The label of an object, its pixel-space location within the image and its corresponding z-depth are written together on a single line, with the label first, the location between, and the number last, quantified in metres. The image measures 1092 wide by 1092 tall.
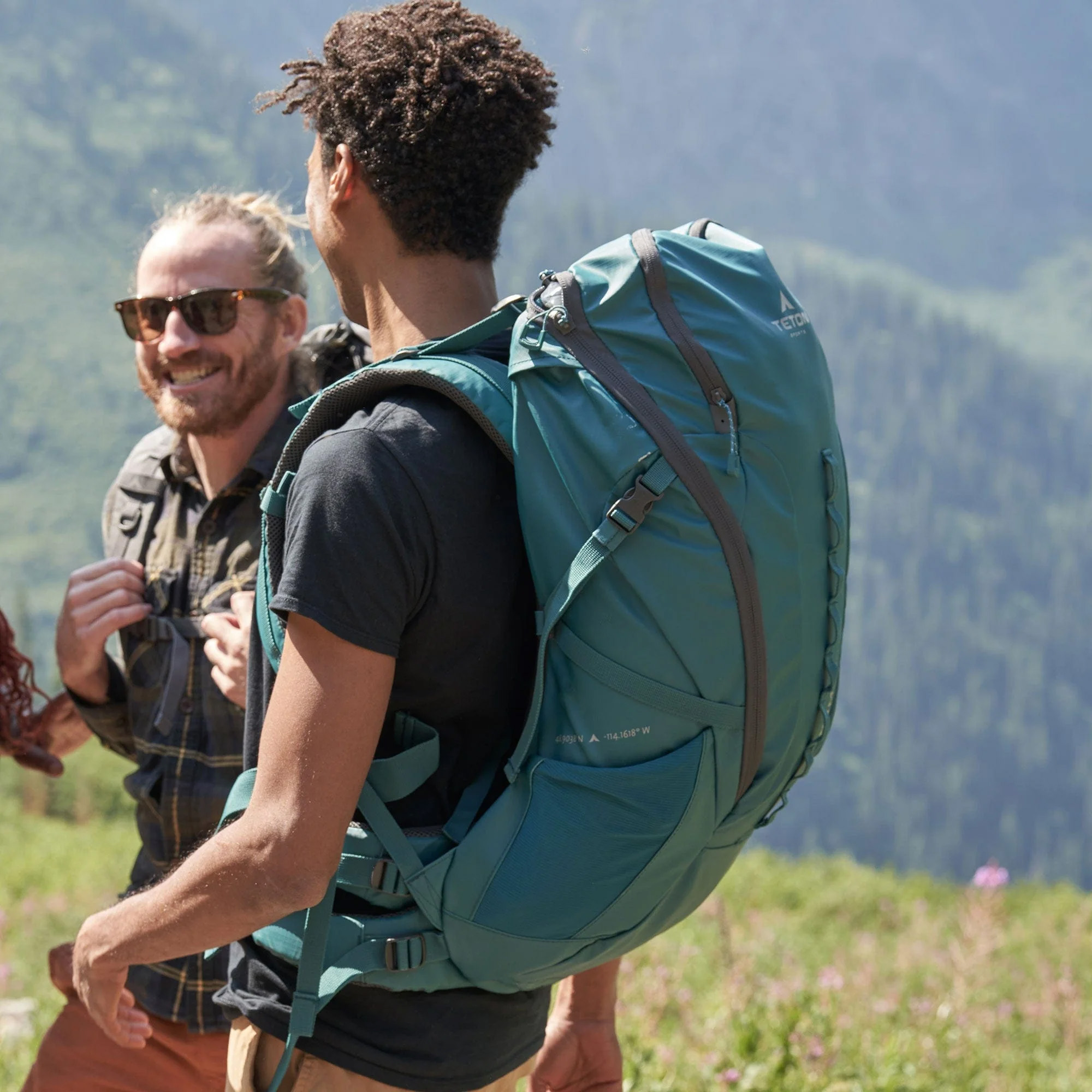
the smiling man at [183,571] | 2.67
